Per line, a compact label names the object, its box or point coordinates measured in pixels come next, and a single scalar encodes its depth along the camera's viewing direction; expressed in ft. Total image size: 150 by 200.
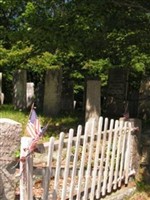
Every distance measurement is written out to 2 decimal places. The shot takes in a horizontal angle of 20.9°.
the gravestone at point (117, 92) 39.37
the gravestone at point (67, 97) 43.65
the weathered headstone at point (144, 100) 38.73
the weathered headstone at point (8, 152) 12.34
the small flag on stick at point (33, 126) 13.01
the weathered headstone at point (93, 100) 32.50
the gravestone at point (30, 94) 46.07
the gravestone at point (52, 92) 38.68
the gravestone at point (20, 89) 43.14
